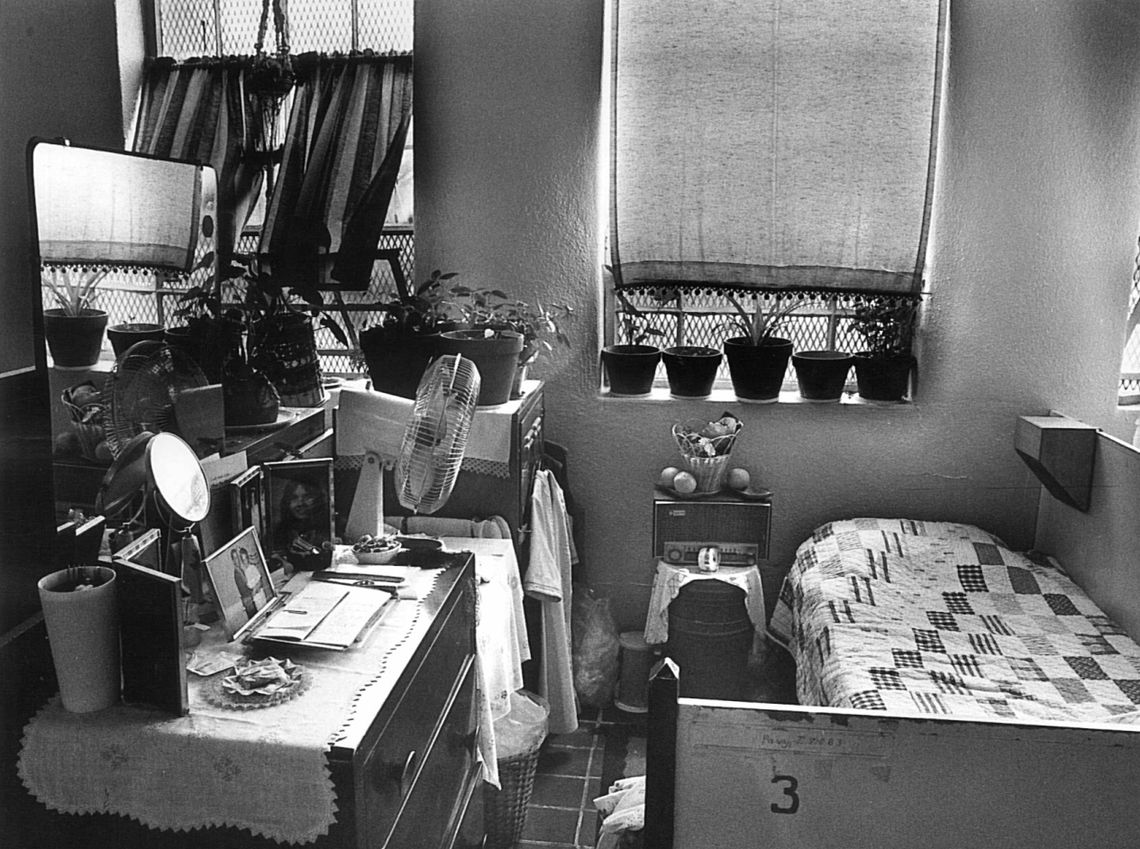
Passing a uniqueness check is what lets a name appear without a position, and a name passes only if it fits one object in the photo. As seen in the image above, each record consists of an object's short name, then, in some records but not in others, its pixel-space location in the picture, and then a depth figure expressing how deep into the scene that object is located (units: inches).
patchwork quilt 109.1
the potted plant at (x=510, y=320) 130.5
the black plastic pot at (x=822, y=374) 158.6
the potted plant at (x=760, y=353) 157.6
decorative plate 67.1
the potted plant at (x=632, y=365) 159.8
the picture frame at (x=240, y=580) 76.6
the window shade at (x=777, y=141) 151.3
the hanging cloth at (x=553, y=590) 131.6
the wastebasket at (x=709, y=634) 149.6
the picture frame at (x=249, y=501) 85.0
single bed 59.9
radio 154.7
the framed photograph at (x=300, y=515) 91.6
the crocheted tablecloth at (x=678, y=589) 148.8
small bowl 96.1
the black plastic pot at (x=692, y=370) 159.0
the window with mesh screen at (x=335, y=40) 146.5
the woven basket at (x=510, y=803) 115.7
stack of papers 76.5
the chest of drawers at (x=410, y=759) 64.2
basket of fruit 153.1
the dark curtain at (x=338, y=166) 151.4
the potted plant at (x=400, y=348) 119.5
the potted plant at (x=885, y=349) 159.2
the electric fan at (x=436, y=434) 90.7
